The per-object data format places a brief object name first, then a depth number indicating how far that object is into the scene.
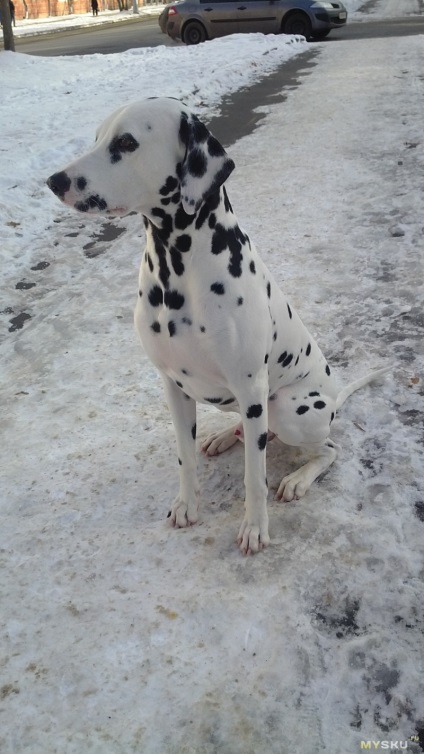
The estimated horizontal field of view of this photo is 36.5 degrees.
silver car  17.59
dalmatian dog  2.25
